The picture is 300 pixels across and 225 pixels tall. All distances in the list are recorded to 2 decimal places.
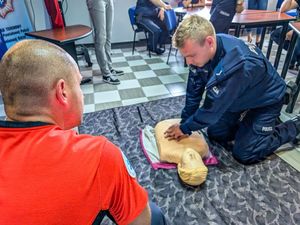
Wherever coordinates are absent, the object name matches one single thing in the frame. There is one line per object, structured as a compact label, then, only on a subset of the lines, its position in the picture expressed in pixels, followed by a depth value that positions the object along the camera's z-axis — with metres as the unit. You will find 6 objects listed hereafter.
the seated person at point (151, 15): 3.38
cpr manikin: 1.37
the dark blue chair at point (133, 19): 3.51
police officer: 1.29
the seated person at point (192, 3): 3.46
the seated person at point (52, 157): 0.51
